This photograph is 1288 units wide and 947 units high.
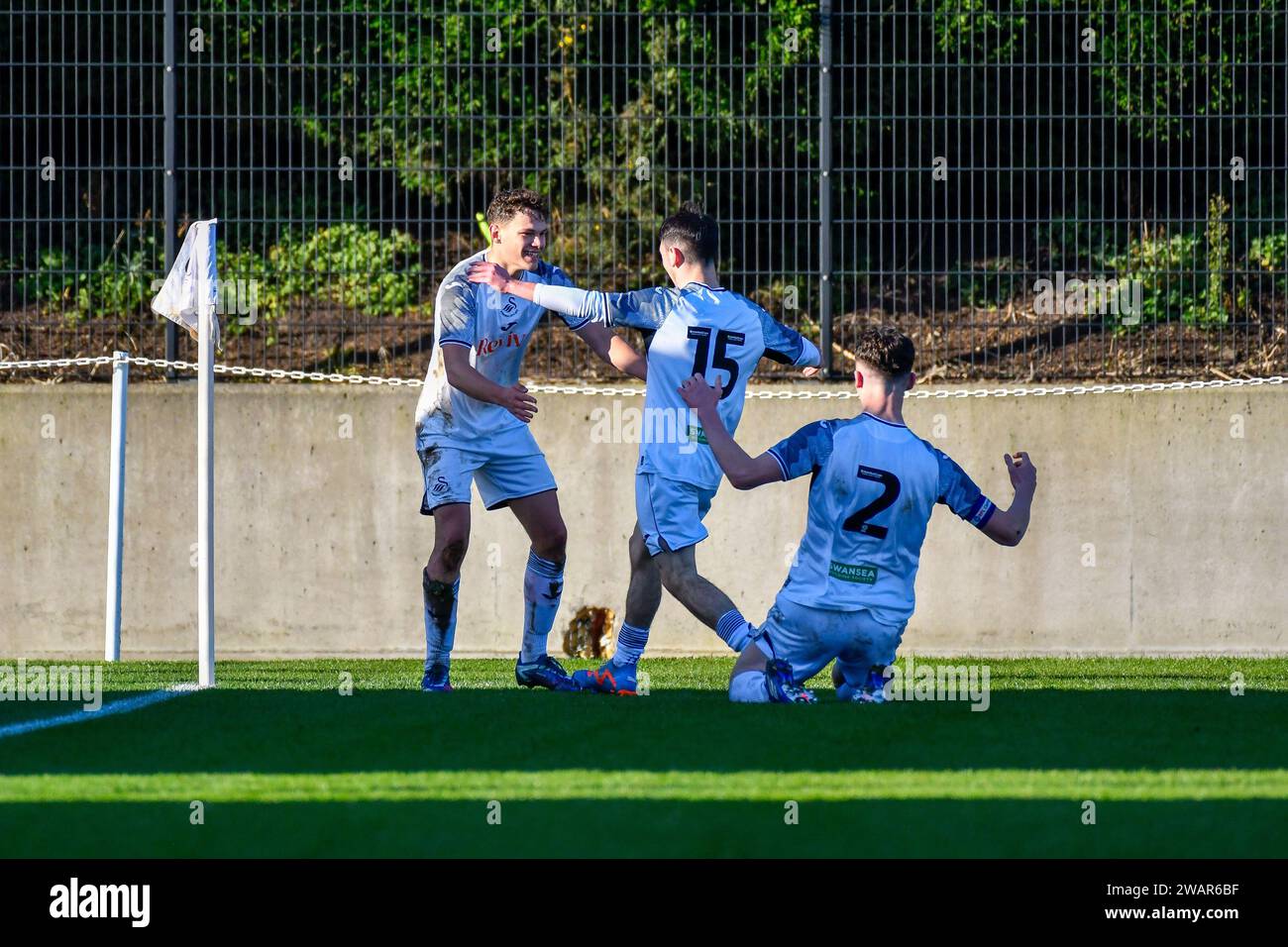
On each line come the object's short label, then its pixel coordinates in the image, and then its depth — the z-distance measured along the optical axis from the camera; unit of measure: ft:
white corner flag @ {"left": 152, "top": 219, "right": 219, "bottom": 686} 25.59
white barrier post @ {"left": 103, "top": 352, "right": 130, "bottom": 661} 33.78
